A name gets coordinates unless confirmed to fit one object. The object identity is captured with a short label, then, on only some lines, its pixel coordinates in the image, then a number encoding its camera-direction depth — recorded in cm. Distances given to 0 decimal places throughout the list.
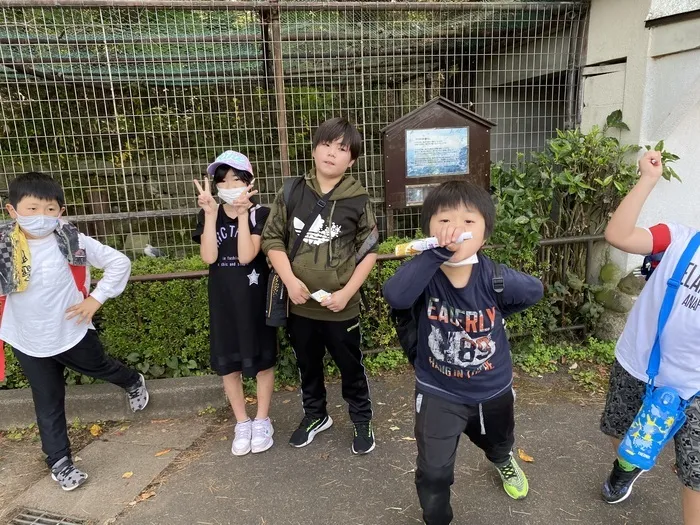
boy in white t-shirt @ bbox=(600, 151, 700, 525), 191
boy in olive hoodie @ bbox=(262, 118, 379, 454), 257
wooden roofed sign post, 398
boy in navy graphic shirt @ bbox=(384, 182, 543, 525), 192
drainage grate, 247
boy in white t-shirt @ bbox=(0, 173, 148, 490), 257
